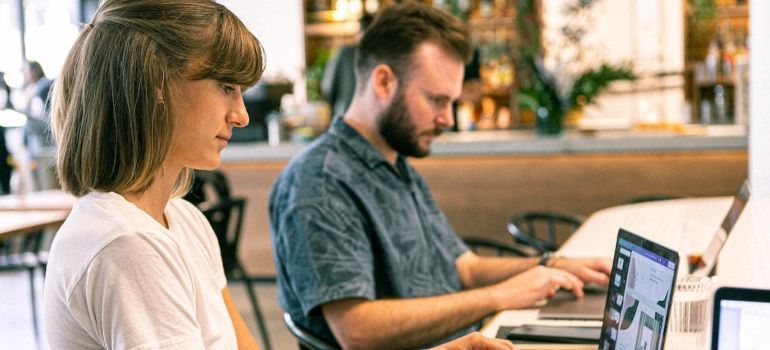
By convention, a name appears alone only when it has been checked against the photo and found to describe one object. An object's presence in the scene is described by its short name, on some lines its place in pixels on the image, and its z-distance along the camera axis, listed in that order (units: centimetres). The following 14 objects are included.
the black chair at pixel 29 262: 474
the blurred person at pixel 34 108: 730
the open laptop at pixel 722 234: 197
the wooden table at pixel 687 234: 217
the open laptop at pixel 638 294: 123
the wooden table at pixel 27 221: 371
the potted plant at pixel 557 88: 532
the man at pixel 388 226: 207
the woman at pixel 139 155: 124
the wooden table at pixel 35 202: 437
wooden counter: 520
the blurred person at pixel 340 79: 584
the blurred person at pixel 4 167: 818
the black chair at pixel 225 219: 422
